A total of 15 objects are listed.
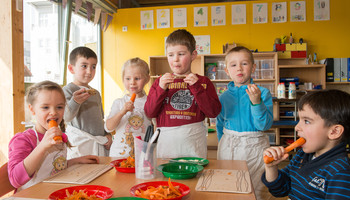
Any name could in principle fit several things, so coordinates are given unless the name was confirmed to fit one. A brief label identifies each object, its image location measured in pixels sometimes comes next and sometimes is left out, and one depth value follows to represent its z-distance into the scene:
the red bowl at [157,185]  0.91
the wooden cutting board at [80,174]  1.10
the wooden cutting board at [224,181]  0.96
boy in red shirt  1.57
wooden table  0.91
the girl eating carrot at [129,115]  1.75
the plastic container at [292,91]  4.57
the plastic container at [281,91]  4.47
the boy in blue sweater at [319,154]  1.05
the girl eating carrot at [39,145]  1.15
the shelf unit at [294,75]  5.23
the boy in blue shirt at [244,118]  1.63
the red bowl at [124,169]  1.19
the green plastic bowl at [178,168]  1.12
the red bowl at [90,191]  0.91
